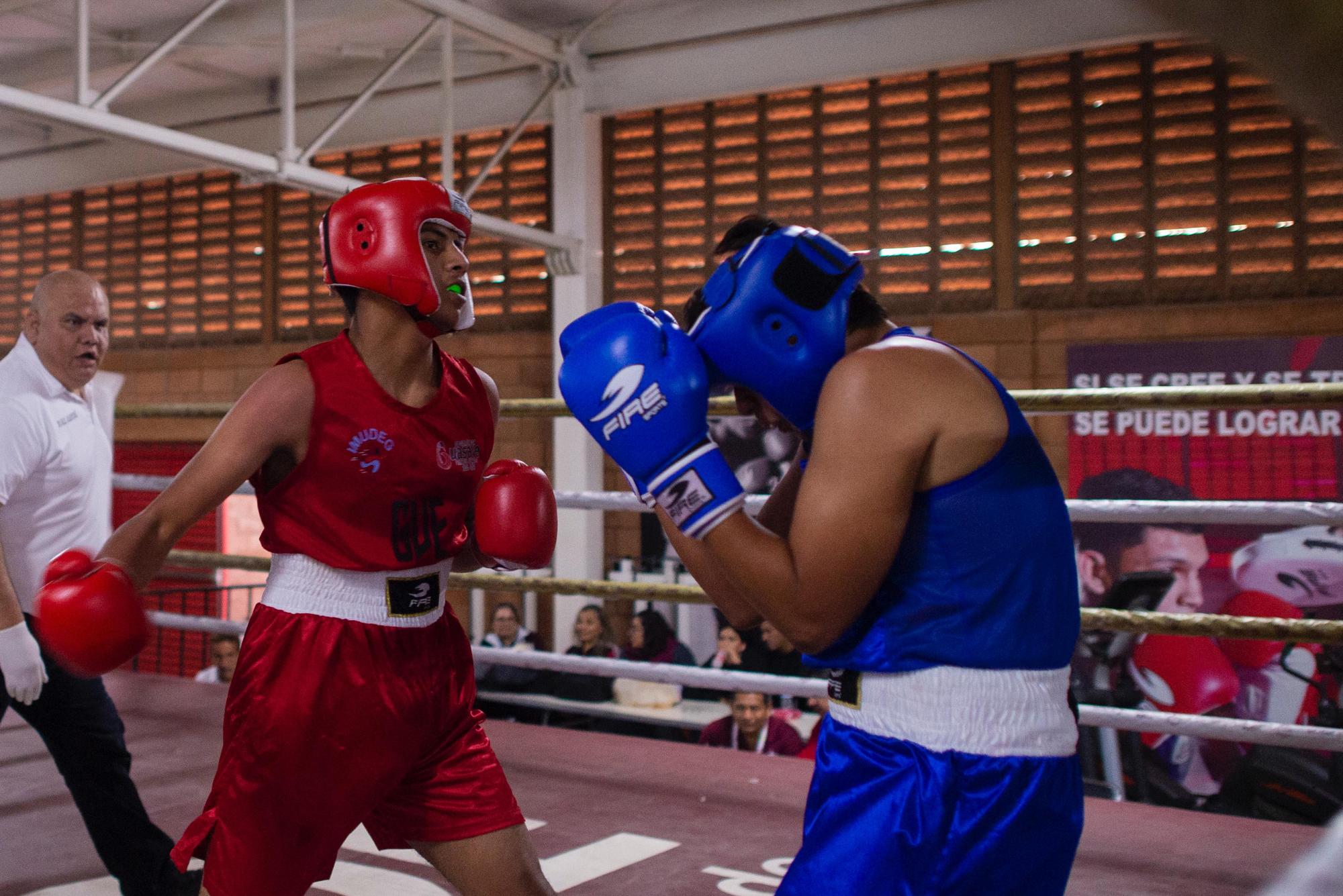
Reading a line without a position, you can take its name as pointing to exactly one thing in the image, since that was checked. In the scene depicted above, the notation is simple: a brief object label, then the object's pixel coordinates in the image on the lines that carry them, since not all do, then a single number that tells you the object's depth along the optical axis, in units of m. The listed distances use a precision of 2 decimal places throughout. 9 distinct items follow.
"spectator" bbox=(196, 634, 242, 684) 6.27
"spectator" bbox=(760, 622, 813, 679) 5.60
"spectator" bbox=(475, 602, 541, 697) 6.22
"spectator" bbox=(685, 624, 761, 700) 5.74
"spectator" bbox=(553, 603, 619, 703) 6.07
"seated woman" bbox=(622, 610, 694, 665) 6.41
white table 5.63
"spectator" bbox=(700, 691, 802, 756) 4.69
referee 2.05
